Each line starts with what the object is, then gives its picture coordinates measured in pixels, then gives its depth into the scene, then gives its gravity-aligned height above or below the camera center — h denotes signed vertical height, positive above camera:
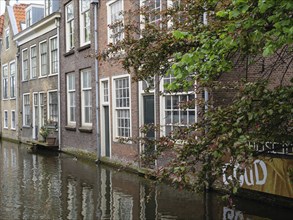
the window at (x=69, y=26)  19.25 +3.83
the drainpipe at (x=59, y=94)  20.41 +0.65
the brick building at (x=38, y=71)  21.41 +2.10
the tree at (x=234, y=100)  3.91 +0.07
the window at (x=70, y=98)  19.36 +0.42
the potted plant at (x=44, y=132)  21.12 -1.25
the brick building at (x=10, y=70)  28.23 +2.72
